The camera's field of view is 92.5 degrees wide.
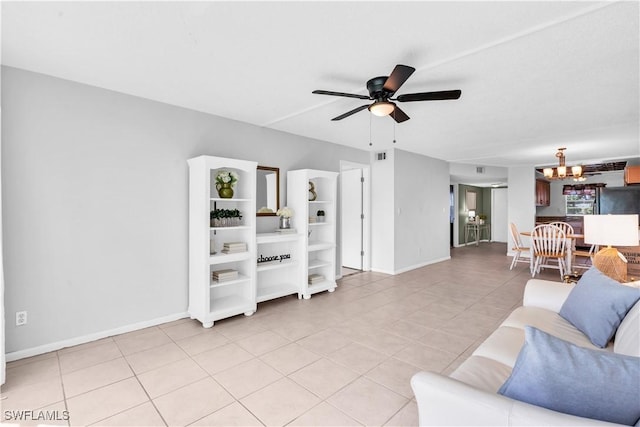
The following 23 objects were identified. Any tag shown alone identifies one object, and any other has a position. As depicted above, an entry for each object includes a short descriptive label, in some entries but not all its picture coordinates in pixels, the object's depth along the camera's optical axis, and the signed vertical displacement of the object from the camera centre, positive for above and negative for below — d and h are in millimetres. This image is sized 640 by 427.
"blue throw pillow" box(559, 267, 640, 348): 1794 -582
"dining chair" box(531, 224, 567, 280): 5410 -580
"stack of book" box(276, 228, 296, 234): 4206 -249
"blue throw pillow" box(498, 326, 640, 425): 935 -539
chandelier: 5613 +803
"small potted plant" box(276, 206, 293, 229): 4160 -52
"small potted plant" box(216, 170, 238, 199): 3457 +345
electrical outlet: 2533 -877
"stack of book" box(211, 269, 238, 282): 3498 -725
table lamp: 2621 -217
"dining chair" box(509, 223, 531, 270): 6225 -803
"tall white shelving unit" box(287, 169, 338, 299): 4270 -167
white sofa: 960 -692
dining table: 5387 -735
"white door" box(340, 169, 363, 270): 6007 -116
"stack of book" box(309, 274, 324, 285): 4481 -986
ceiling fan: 2332 +937
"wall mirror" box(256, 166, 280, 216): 4113 +297
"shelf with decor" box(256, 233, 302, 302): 3982 -706
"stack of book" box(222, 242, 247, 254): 3541 -410
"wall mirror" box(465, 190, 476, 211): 10126 +406
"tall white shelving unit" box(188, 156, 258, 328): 3236 -364
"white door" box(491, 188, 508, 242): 10766 -70
